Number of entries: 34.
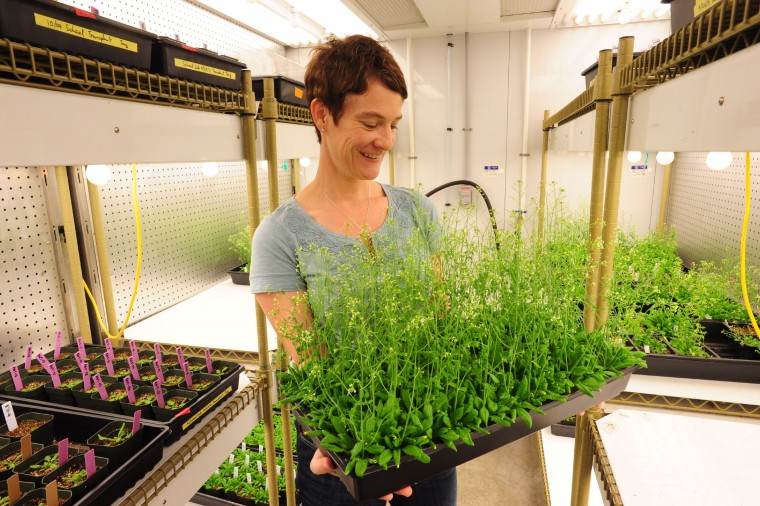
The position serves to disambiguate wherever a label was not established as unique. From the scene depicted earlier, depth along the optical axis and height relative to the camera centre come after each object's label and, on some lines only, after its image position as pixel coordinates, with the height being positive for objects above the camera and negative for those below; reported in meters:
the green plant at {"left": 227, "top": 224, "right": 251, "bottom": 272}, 2.63 -0.41
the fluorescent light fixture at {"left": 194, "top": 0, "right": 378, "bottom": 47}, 2.39 +0.99
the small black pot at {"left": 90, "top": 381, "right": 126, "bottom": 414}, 1.26 -0.63
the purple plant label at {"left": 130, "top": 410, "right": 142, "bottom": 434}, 1.10 -0.60
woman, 1.10 -0.06
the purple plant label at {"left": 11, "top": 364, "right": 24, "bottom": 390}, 1.28 -0.57
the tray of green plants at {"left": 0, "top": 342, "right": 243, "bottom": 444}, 1.25 -0.63
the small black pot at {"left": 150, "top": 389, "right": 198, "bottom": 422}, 1.20 -0.63
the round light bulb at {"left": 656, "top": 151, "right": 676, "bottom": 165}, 2.17 +0.06
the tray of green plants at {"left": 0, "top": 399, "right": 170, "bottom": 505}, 0.96 -0.65
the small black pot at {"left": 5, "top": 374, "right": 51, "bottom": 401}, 1.31 -0.62
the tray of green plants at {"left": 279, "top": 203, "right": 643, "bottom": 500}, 0.82 -0.40
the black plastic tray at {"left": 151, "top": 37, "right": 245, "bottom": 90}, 1.01 +0.28
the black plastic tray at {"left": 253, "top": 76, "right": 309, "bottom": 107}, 1.63 +0.33
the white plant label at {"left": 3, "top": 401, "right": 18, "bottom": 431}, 1.13 -0.61
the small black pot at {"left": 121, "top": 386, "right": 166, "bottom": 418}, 1.22 -0.63
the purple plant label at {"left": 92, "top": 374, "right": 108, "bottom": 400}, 1.27 -0.59
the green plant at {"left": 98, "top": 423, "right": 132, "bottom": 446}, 1.11 -0.65
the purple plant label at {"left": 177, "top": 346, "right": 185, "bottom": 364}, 1.44 -0.58
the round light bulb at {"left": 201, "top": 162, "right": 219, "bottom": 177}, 2.08 +0.05
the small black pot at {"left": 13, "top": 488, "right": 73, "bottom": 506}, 0.90 -0.65
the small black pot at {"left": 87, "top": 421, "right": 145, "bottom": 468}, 1.01 -0.62
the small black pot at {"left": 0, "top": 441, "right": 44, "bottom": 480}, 1.04 -0.66
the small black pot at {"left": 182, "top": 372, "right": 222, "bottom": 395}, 1.38 -0.64
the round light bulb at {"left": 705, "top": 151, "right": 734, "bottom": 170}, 1.57 +0.03
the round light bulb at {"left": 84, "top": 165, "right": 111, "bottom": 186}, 1.39 +0.02
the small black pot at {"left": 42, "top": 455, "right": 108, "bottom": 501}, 0.92 -0.64
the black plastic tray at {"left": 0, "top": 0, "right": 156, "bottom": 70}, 0.70 +0.26
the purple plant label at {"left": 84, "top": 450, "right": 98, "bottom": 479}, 0.94 -0.60
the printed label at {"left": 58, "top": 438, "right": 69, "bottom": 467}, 1.04 -0.64
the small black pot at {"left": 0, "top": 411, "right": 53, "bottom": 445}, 1.15 -0.65
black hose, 3.53 -0.09
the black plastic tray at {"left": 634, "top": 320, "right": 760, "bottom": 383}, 1.39 -0.64
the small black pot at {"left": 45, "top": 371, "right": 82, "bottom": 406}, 1.30 -0.63
